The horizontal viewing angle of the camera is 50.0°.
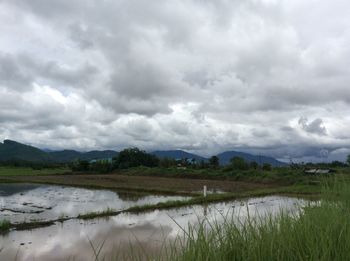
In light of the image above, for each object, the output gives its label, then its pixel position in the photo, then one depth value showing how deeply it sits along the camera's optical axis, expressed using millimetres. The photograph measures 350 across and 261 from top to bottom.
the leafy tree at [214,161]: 46844
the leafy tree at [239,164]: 37188
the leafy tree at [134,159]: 50188
